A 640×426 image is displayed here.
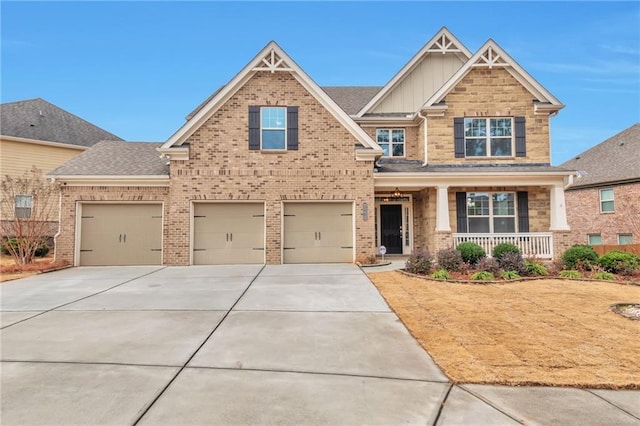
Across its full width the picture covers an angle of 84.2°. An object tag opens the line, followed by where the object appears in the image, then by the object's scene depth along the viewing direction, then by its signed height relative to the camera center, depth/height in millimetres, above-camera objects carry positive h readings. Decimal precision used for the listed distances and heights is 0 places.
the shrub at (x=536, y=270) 10188 -1309
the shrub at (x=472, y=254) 11109 -902
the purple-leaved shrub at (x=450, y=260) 10609 -1063
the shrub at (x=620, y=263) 10328 -1137
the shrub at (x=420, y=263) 10422 -1110
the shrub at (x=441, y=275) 9567 -1361
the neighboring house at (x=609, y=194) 19453 +1799
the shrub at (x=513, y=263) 10203 -1119
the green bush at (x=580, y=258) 10750 -1018
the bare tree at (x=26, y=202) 15480 +1374
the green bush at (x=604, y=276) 9697 -1422
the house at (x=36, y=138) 19859 +5329
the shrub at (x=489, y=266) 10172 -1176
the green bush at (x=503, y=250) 11069 -781
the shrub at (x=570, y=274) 9839 -1380
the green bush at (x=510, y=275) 9594 -1373
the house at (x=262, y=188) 13125 +1451
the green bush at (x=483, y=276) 9430 -1382
